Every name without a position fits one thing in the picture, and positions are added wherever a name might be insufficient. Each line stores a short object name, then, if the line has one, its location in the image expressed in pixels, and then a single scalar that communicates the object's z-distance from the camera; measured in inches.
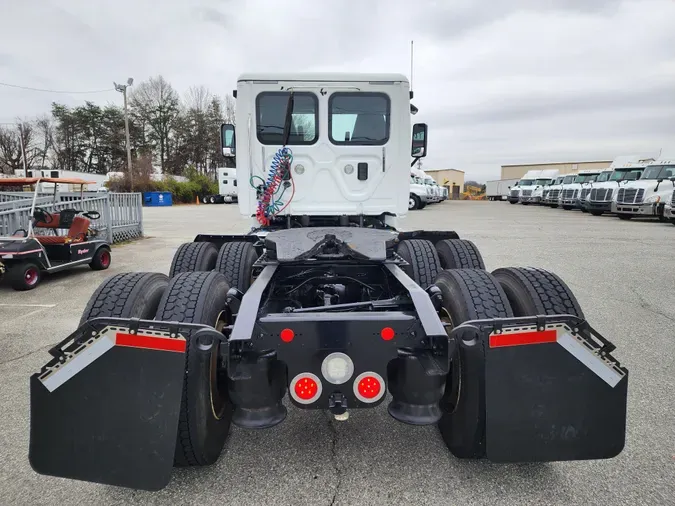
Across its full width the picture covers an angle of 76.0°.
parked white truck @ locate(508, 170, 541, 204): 1358.9
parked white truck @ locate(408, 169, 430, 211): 955.9
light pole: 1173.1
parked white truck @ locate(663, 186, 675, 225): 605.0
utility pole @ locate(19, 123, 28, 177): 2004.2
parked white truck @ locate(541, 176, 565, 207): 1073.5
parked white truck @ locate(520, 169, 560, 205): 1245.7
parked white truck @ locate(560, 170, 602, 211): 943.8
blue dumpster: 1381.6
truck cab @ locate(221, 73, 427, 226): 187.9
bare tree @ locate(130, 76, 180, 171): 1902.1
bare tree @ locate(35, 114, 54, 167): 2082.9
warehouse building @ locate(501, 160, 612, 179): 2276.1
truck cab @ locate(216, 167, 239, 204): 1424.7
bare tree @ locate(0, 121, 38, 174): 2116.1
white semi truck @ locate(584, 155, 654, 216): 771.4
